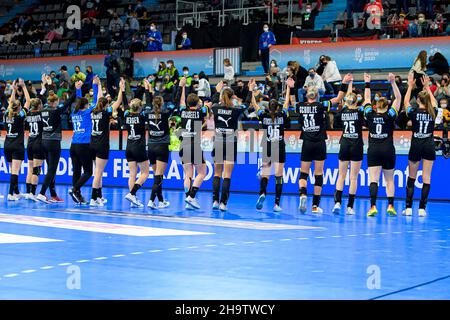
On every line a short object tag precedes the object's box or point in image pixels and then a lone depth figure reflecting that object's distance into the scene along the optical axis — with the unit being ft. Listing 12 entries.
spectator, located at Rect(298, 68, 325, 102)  76.47
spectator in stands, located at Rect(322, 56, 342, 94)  78.64
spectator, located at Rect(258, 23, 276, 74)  87.04
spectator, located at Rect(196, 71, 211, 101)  82.79
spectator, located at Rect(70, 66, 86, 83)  93.92
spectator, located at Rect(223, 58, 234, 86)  85.34
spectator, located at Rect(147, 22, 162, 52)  96.58
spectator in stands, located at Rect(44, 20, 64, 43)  115.75
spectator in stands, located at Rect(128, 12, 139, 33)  102.63
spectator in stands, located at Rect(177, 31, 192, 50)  93.97
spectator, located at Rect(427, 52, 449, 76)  74.43
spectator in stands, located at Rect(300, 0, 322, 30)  91.71
